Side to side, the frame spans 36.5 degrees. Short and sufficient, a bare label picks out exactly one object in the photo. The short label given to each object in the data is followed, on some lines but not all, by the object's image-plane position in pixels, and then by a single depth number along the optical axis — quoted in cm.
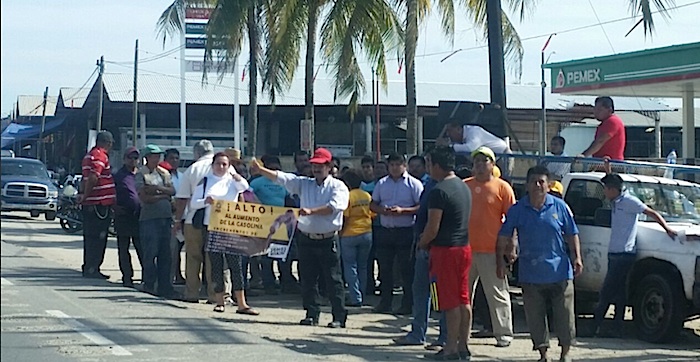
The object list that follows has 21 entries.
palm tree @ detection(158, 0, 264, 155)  2727
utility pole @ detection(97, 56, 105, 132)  4741
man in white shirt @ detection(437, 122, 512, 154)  1326
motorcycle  2667
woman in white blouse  1240
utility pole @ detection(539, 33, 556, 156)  4045
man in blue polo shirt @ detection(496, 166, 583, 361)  945
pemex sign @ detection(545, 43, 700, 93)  2741
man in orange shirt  1046
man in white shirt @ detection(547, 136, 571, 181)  1288
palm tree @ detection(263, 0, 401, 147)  2500
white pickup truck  1105
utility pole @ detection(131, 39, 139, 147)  4366
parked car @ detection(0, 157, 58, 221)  3114
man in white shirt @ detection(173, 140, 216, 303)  1286
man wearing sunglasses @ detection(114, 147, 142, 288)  1445
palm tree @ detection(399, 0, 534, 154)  2147
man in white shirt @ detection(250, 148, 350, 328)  1134
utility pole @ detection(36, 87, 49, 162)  6284
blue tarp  5208
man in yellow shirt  1363
